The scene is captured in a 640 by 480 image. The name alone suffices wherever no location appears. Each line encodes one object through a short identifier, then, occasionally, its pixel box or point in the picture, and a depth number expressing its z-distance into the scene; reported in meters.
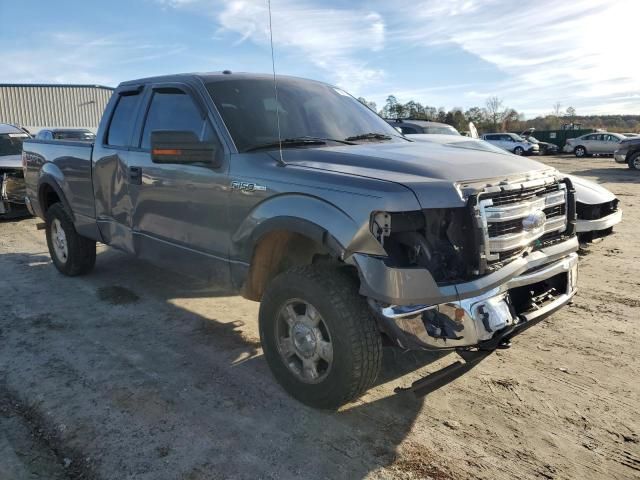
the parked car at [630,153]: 21.98
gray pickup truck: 2.78
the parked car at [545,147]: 37.54
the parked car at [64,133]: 16.60
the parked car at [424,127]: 12.38
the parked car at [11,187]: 9.54
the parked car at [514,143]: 34.12
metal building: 37.19
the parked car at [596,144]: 33.13
